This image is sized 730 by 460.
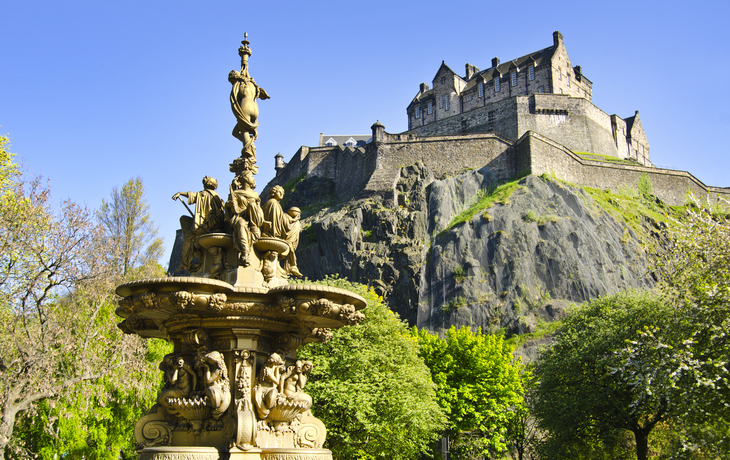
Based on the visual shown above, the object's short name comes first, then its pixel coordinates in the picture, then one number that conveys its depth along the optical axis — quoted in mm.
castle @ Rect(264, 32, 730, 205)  55562
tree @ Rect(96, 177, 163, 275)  31736
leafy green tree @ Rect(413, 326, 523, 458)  27750
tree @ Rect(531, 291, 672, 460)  22047
